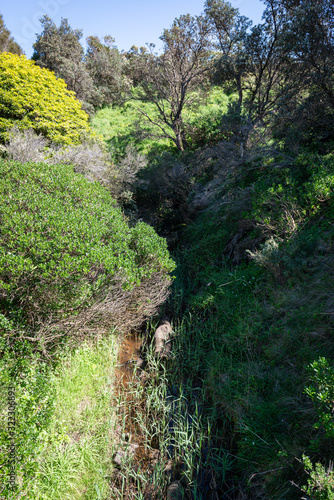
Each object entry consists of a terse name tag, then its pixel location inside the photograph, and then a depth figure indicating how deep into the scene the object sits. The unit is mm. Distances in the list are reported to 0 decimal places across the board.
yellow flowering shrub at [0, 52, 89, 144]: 8383
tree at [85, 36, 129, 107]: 15766
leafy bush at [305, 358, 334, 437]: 2037
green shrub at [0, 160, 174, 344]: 3293
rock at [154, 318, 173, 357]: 4684
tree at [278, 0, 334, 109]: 5707
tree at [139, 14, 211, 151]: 10555
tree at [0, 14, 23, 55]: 19808
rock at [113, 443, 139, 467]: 2916
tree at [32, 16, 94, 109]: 14047
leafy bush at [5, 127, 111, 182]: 7172
